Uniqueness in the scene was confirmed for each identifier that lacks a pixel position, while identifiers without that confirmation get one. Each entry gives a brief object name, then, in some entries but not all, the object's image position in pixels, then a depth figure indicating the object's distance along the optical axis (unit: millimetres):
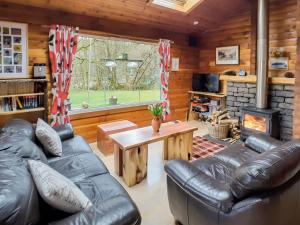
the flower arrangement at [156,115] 3070
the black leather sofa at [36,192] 1152
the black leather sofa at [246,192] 1401
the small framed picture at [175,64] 5572
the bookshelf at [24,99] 3268
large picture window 4305
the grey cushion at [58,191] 1314
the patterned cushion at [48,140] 2441
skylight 4238
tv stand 5301
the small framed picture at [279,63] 4375
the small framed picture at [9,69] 3327
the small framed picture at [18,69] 3420
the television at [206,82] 5402
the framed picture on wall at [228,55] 5211
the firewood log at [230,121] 4616
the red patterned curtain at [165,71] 5109
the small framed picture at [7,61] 3305
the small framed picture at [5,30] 3246
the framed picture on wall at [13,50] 3268
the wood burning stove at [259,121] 3979
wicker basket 4512
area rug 3756
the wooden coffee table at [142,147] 2719
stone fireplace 4059
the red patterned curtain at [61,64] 3650
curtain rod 3998
